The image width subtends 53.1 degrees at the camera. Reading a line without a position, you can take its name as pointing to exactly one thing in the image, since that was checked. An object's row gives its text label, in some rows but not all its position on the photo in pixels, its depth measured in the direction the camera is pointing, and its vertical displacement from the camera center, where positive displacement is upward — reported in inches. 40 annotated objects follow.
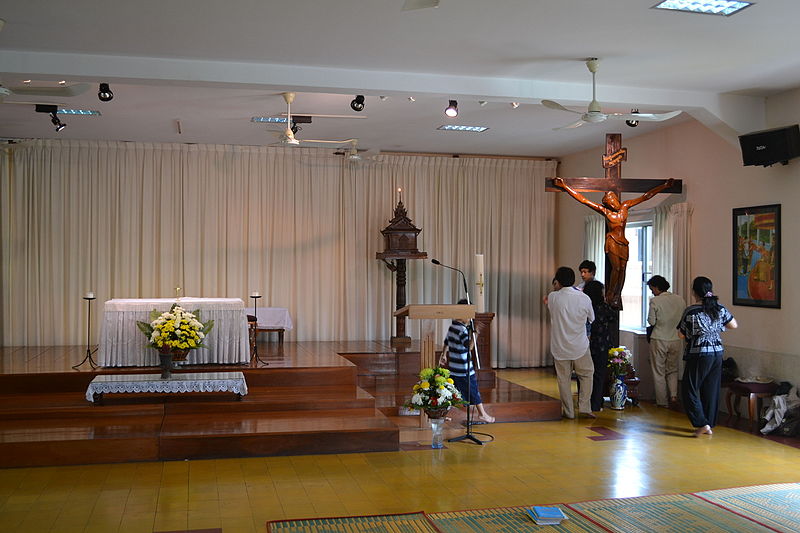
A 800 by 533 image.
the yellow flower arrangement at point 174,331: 328.5 -28.4
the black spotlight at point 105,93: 313.4 +67.0
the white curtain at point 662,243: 404.2 +10.8
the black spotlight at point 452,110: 346.3 +66.9
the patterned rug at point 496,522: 202.4 -67.0
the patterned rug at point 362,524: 201.3 -66.9
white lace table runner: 310.3 -47.3
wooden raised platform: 275.1 -59.4
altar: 353.7 -31.6
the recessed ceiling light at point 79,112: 384.5 +73.0
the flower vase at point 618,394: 372.8 -60.4
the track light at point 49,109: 364.5 +70.2
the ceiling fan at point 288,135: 340.8 +56.5
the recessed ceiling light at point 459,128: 424.8 +72.7
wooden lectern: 308.7 -18.6
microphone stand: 306.0 -55.5
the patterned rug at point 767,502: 212.7 -68.1
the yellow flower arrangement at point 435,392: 293.1 -47.4
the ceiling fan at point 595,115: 276.1 +52.5
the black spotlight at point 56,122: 370.2 +66.6
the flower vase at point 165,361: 327.6 -40.2
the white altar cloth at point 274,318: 458.6 -31.5
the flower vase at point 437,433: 297.0 -63.1
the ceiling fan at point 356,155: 446.4 +63.4
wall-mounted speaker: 314.3 +47.6
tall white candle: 382.9 -9.5
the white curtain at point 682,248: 387.5 +7.9
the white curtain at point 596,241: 470.3 +13.6
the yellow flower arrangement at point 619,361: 376.2 -45.7
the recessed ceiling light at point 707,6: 220.4 +71.6
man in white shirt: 345.7 -31.7
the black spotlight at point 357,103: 329.8 +67.6
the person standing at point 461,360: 315.9 -38.3
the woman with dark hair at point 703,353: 312.8 -34.9
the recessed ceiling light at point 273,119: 402.0 +72.5
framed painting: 332.8 +3.7
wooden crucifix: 374.3 +33.7
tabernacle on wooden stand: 466.9 +11.7
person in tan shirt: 370.9 -34.9
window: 435.8 -5.6
